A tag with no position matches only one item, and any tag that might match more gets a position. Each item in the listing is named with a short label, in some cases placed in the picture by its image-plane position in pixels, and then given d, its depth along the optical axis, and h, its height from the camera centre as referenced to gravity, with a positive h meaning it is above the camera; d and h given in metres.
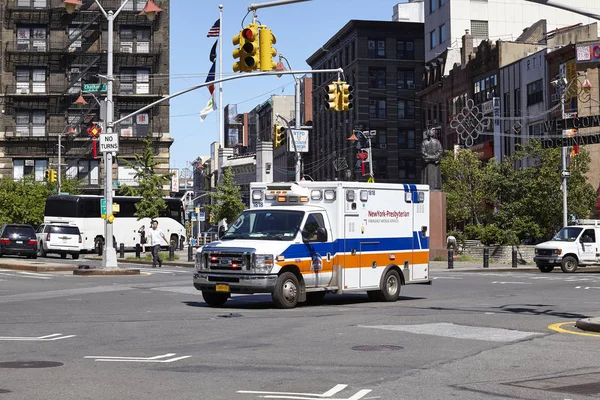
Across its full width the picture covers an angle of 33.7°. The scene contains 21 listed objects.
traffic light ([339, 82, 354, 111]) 34.25 +5.01
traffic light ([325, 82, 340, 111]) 34.47 +5.04
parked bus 64.50 +1.65
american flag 70.32 +15.10
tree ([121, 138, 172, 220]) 53.47 +2.87
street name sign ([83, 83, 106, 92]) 40.81 +6.50
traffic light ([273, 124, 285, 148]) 44.09 +4.78
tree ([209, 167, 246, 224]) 64.62 +2.64
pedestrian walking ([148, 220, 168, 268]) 41.19 +0.16
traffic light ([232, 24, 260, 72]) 23.12 +4.50
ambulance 20.00 -0.08
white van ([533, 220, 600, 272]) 41.59 -0.43
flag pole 70.84 +11.94
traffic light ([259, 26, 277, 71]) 23.59 +4.63
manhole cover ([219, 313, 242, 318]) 18.72 -1.40
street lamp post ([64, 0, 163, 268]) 35.28 +2.25
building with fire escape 89.00 +14.75
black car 50.66 +0.14
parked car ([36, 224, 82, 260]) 55.97 +0.14
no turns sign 34.66 +3.51
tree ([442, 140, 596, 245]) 56.00 +2.67
